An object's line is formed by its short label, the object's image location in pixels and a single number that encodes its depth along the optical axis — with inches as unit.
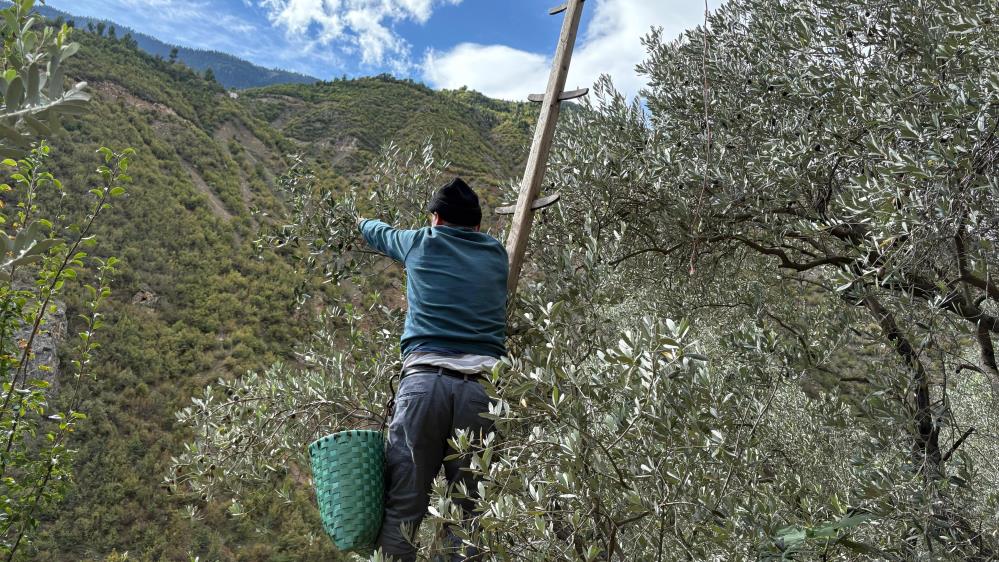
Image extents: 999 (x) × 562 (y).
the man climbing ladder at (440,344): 119.0
